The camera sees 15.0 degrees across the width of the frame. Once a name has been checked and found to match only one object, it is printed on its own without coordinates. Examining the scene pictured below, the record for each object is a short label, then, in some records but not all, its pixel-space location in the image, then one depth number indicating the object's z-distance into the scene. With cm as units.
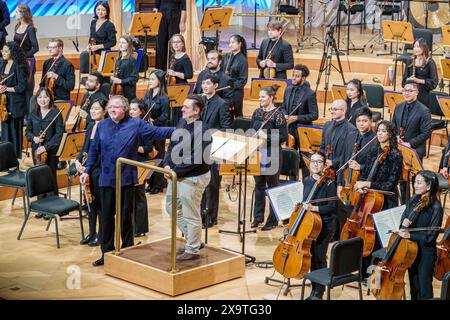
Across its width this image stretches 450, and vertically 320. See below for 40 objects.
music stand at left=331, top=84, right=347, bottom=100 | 1729
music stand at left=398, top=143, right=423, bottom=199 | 1378
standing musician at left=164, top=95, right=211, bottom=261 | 1269
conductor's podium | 1254
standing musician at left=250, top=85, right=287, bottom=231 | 1490
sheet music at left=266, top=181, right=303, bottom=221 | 1272
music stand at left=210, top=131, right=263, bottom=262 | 1258
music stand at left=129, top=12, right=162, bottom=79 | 1995
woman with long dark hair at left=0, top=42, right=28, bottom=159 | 1731
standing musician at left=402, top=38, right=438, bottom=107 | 1735
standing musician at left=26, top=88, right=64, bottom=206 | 1548
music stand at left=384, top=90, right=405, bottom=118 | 1694
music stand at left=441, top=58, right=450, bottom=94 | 1835
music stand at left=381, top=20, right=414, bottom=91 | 2076
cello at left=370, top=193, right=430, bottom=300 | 1170
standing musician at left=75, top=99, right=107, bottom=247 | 1406
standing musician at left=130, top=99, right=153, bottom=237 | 1486
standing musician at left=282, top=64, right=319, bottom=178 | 1612
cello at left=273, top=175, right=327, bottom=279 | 1230
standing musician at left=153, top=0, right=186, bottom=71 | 2059
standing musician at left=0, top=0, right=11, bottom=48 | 1934
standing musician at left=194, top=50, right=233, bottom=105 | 1675
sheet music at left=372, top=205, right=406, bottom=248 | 1217
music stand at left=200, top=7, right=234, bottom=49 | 2041
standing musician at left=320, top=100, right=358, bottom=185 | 1411
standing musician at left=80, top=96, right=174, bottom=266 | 1326
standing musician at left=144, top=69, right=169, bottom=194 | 1589
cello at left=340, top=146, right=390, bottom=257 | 1282
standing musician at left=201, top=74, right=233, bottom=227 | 1498
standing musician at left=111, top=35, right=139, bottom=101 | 1778
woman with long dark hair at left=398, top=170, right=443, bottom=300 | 1179
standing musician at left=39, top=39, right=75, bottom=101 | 1733
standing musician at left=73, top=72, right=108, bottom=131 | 1559
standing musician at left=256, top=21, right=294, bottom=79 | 1824
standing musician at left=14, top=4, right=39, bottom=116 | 1843
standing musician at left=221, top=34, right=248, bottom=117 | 1772
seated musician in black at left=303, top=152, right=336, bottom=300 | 1249
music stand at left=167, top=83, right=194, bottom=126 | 1731
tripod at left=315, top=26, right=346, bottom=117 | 2017
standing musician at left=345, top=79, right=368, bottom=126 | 1536
